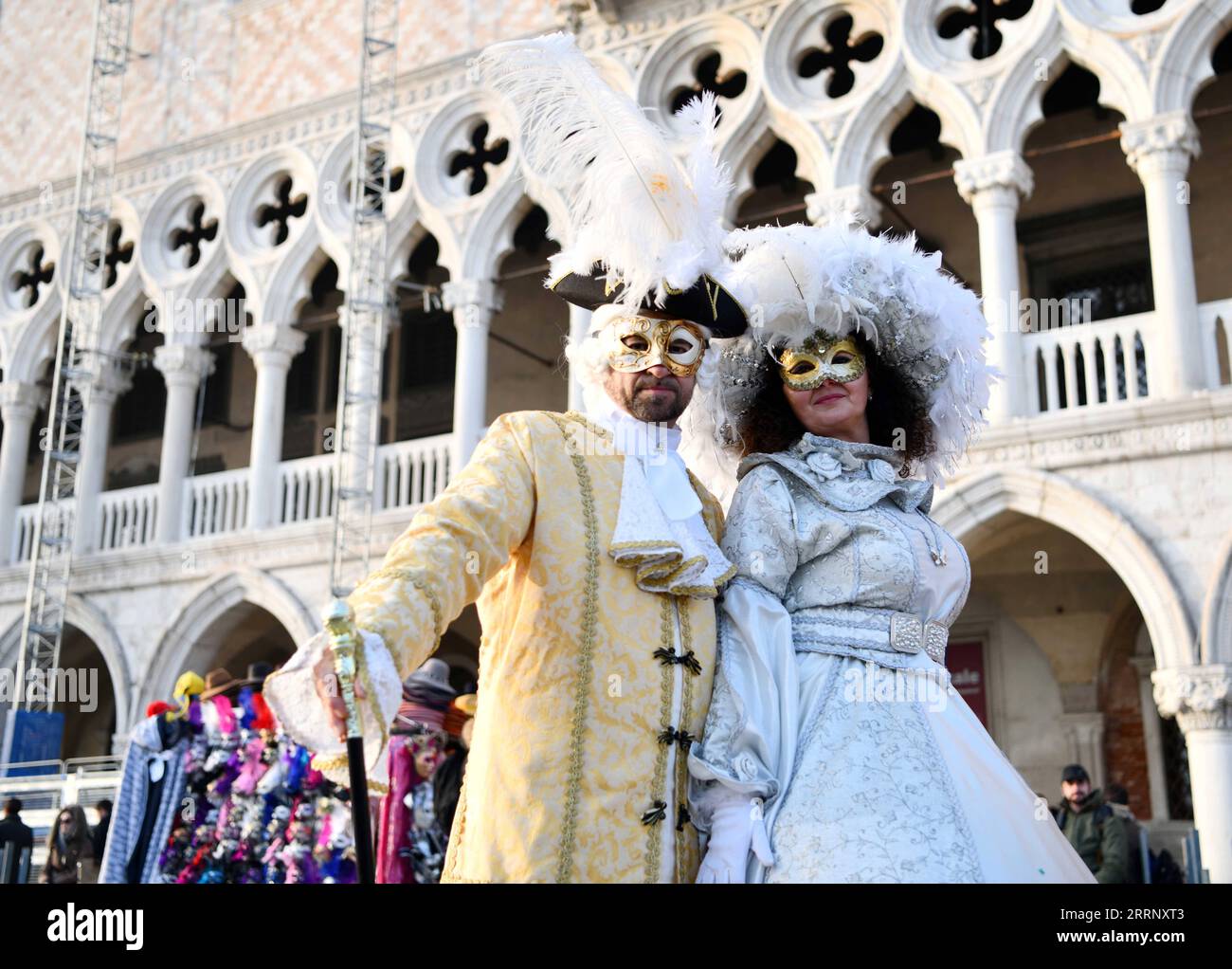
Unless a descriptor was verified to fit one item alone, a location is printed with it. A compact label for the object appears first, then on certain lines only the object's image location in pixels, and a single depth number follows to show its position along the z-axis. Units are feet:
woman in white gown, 7.25
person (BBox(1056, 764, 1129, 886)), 20.04
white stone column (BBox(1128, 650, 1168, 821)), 32.24
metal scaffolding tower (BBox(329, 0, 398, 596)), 35.60
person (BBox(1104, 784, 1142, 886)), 20.66
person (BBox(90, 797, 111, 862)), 26.63
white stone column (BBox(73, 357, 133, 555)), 41.63
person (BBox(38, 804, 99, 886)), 25.35
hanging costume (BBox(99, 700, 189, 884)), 21.16
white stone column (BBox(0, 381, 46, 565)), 43.52
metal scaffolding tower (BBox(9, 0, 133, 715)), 40.34
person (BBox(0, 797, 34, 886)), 26.71
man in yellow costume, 7.22
